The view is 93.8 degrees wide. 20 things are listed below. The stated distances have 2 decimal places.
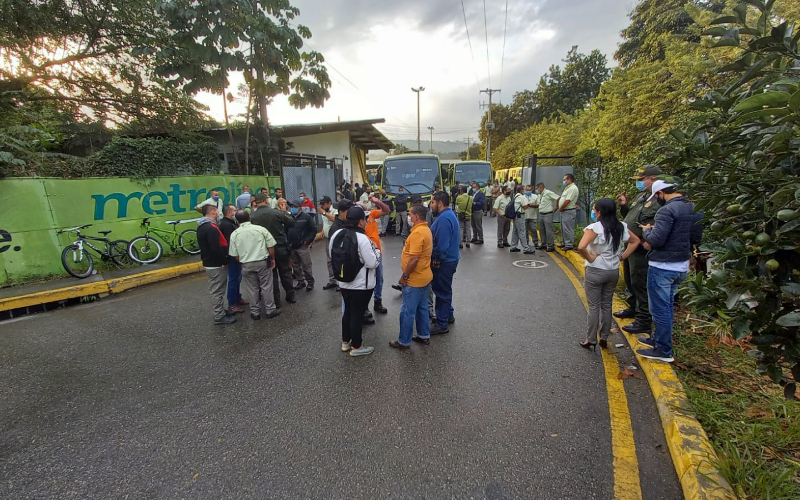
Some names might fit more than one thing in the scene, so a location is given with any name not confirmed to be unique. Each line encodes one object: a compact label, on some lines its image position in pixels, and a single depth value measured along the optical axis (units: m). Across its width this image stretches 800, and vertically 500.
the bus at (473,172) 19.91
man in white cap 3.34
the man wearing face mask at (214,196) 9.57
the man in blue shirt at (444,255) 4.20
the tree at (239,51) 9.30
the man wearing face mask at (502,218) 9.21
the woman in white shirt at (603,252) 3.58
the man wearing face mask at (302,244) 6.11
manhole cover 7.60
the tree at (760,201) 1.27
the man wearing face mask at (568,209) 8.05
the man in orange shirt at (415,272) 3.82
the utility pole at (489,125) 34.65
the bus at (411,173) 13.40
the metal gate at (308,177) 11.59
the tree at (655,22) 15.56
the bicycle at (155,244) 8.25
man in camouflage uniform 4.11
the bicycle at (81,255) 6.95
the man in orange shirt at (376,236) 5.37
